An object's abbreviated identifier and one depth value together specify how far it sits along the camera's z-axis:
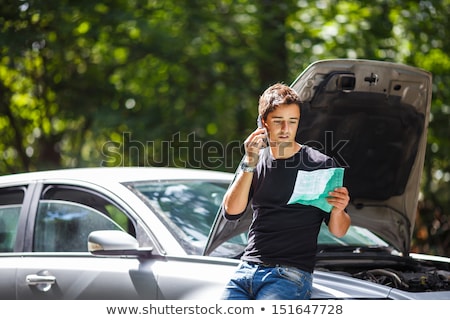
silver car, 7.54
